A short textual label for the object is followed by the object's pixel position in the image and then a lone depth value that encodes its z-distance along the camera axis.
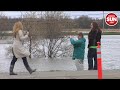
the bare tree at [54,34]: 27.83
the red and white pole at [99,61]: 10.41
